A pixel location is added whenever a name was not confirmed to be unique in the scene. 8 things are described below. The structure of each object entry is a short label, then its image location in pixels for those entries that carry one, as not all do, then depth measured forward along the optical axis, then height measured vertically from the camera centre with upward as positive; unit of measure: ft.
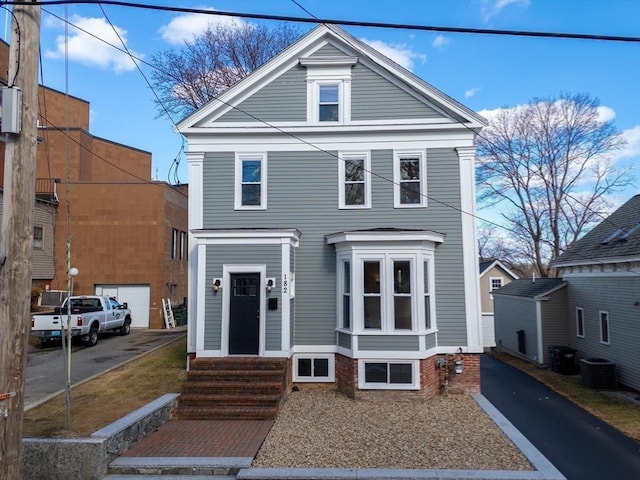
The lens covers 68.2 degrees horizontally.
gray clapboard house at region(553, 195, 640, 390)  46.57 -0.31
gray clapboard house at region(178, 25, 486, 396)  37.88 +5.94
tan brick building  76.74 +7.85
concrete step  22.75 -8.61
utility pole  16.14 +1.97
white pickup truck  51.60 -3.47
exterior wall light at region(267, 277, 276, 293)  37.86 +0.54
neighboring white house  110.11 +2.98
